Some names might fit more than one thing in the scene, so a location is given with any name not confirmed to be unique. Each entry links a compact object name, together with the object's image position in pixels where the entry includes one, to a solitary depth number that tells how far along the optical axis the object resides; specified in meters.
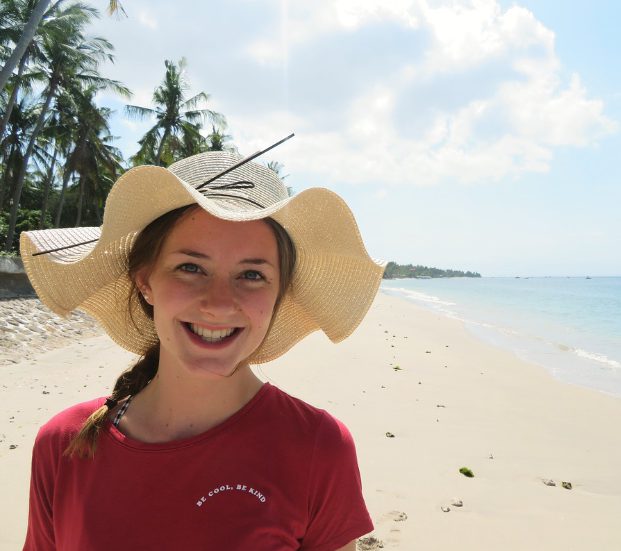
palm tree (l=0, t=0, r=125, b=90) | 10.66
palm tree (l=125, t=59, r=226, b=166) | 25.12
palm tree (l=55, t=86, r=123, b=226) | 22.50
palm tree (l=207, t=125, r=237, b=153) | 28.86
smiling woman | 1.11
